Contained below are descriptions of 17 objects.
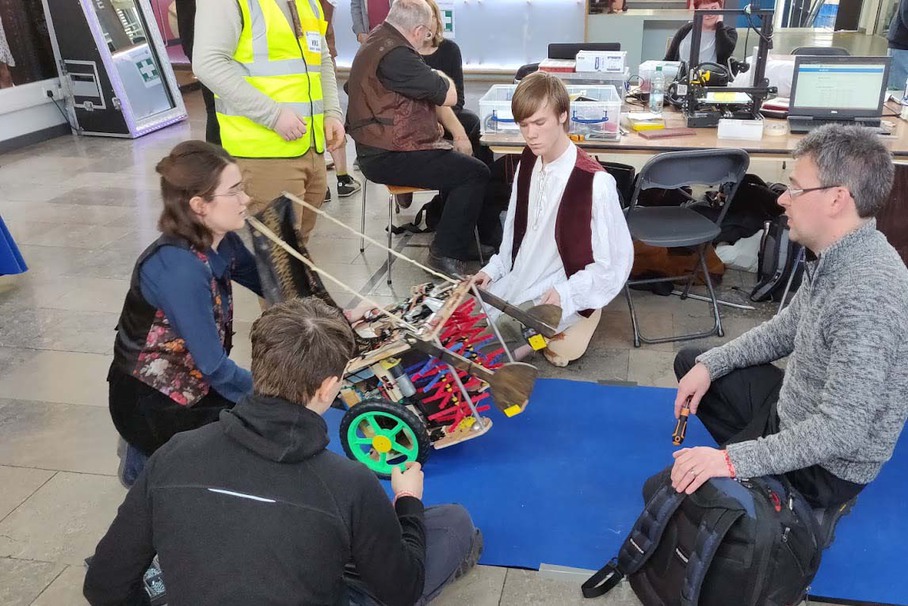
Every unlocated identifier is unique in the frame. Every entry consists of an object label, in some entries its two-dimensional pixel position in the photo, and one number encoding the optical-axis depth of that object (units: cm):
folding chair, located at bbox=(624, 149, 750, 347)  319
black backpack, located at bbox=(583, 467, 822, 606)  171
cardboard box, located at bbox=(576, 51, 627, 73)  456
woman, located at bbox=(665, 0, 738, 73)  587
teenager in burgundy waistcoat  285
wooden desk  344
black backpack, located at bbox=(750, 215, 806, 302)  360
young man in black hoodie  131
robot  240
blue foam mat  216
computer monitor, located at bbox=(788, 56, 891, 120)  358
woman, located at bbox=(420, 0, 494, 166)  473
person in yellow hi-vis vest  293
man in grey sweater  169
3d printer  380
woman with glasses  203
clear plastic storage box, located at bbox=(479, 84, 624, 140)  366
